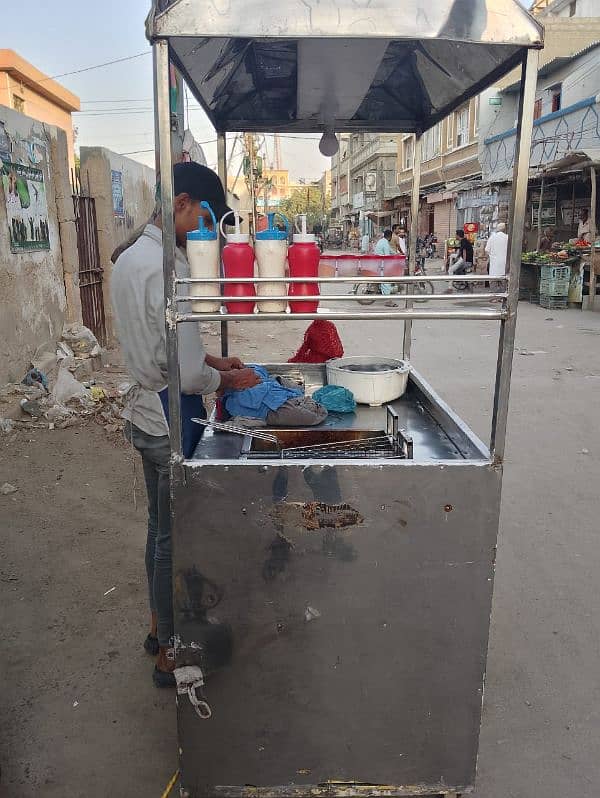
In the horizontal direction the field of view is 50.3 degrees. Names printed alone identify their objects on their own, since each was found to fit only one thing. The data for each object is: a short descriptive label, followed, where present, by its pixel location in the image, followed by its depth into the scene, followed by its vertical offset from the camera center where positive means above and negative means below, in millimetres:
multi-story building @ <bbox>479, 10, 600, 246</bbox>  14227 +2920
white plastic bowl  2537 -559
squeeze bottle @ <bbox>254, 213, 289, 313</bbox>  1708 -53
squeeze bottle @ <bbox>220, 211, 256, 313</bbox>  1732 -62
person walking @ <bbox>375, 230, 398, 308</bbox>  11477 +111
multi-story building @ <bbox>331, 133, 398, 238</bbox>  31547 +3082
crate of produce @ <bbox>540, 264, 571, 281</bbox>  12422 -573
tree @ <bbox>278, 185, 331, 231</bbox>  51906 +3175
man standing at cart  1970 -340
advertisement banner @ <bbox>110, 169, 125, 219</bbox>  8642 +620
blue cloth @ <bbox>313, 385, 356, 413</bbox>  2422 -590
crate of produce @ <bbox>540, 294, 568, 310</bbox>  12711 -1165
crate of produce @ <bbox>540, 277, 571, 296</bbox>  12539 -850
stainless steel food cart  1672 -923
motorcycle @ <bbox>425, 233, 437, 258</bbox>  26564 -205
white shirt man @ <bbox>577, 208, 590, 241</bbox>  13492 +333
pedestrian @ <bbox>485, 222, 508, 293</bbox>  12559 -151
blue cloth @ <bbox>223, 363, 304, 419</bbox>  2242 -551
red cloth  3205 -504
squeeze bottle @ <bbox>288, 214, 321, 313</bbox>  1724 -61
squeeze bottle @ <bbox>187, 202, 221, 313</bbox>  1671 -42
